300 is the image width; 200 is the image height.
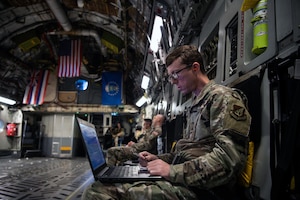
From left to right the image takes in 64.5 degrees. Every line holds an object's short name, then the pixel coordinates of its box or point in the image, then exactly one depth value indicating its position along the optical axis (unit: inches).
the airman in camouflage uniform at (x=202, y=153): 41.0
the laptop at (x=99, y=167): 50.7
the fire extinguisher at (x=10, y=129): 486.6
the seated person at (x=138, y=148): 128.5
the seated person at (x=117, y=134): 484.4
